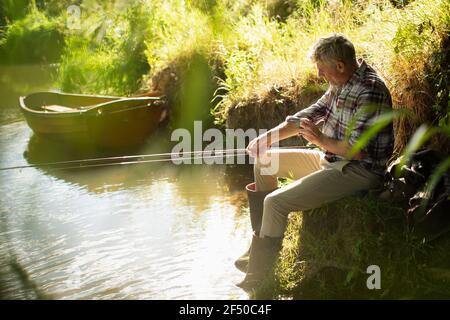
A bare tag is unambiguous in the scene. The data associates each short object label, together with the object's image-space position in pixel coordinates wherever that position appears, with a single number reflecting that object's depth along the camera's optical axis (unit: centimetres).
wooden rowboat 902
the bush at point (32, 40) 1656
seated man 342
